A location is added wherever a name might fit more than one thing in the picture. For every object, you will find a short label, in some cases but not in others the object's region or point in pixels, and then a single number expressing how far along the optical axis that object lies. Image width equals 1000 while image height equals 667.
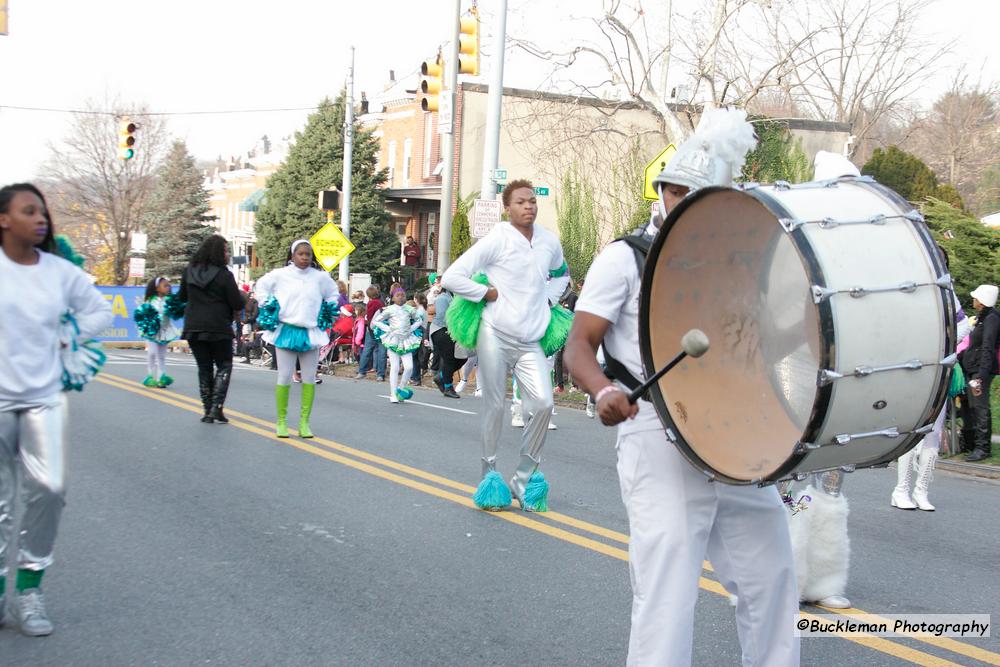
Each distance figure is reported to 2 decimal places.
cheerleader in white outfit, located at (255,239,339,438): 11.04
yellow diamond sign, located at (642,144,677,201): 14.41
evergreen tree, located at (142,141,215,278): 57.97
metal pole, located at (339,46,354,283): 32.03
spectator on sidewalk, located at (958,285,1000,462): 12.39
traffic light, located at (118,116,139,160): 24.70
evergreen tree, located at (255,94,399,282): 43.16
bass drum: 3.11
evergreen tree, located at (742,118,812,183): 34.75
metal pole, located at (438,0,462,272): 22.33
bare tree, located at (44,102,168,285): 59.78
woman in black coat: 12.23
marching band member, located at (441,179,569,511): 7.67
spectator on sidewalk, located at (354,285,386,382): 22.33
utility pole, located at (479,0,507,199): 20.47
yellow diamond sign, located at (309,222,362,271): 28.66
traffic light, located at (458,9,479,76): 19.23
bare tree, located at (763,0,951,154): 28.62
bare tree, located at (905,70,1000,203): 42.34
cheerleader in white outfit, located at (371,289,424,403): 16.42
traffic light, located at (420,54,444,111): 20.25
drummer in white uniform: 3.49
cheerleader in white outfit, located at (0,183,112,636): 4.90
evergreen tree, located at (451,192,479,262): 33.94
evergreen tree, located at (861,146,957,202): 32.09
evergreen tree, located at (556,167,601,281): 35.50
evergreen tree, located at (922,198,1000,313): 18.23
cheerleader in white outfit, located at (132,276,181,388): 15.53
